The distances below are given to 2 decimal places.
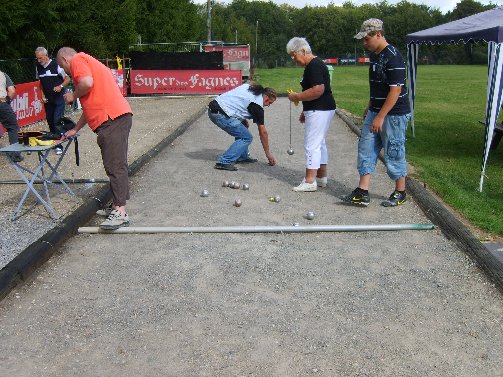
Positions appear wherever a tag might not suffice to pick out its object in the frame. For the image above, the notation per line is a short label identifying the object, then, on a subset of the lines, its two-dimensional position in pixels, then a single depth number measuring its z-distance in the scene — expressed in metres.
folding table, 5.87
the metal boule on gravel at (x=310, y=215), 6.26
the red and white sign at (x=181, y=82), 22.58
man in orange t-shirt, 5.48
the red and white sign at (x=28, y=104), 13.45
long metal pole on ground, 5.82
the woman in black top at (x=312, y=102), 6.77
